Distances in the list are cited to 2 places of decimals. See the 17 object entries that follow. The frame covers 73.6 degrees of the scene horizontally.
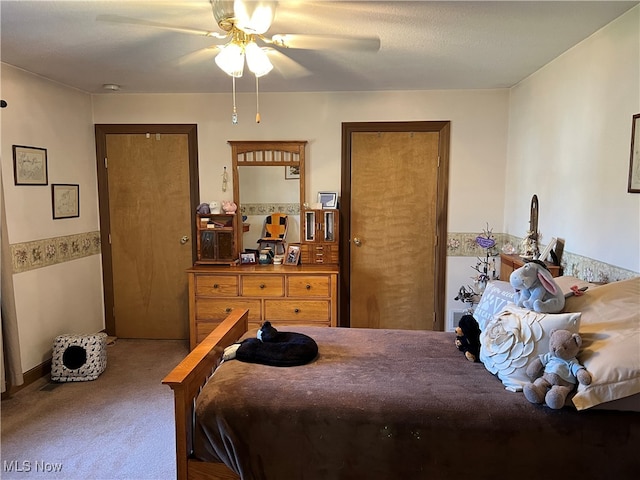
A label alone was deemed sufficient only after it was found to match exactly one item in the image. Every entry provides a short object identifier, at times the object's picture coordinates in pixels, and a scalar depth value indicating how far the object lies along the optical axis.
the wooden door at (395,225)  3.96
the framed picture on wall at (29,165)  3.13
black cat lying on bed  2.05
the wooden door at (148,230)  4.08
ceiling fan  1.82
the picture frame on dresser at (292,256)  3.96
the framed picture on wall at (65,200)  3.55
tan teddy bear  1.61
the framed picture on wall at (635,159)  2.09
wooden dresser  3.65
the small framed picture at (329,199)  3.97
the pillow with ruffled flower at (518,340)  1.74
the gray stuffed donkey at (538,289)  1.89
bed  1.60
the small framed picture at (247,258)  4.00
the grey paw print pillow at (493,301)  2.20
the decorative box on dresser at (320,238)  3.89
